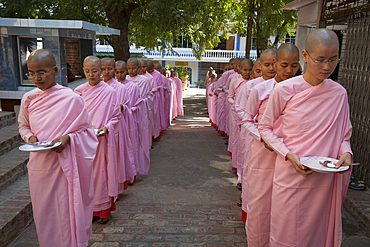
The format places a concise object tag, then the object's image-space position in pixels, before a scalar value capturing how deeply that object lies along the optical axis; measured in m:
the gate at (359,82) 5.46
